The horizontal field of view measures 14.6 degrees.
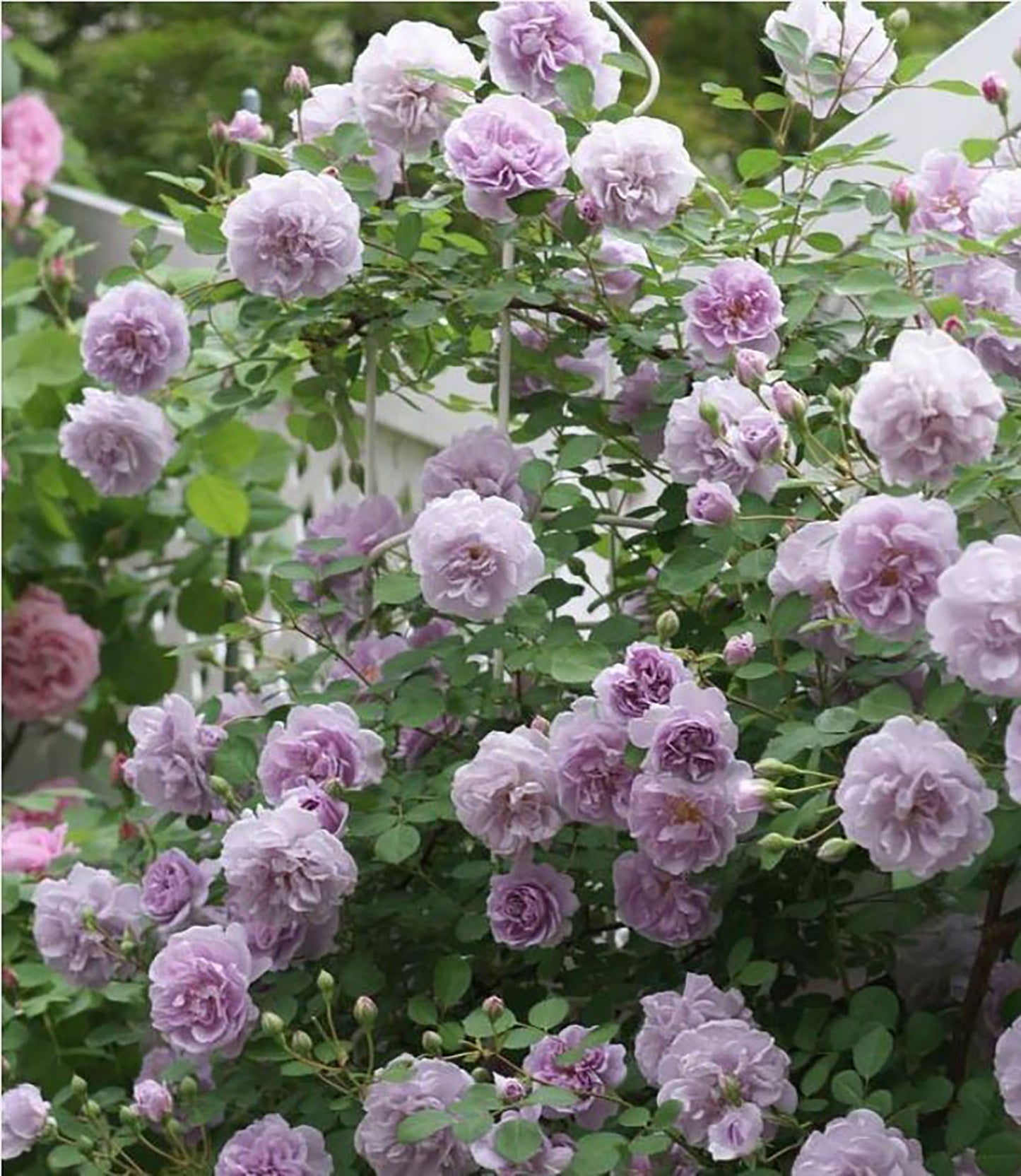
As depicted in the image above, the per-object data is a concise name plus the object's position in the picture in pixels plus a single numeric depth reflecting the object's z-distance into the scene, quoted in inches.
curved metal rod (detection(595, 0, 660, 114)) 84.3
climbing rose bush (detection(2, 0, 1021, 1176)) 74.7
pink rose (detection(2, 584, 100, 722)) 119.6
